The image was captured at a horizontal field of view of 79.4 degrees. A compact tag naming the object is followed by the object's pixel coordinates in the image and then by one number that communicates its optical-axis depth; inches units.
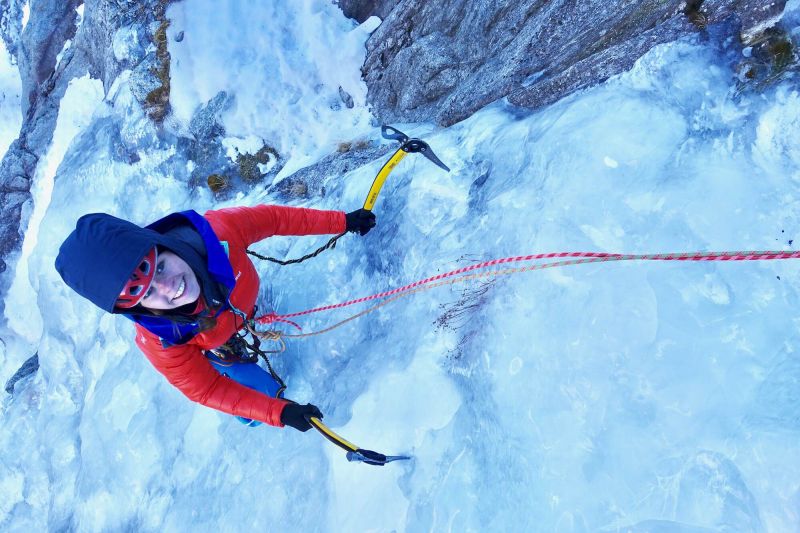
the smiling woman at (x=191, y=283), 95.8
